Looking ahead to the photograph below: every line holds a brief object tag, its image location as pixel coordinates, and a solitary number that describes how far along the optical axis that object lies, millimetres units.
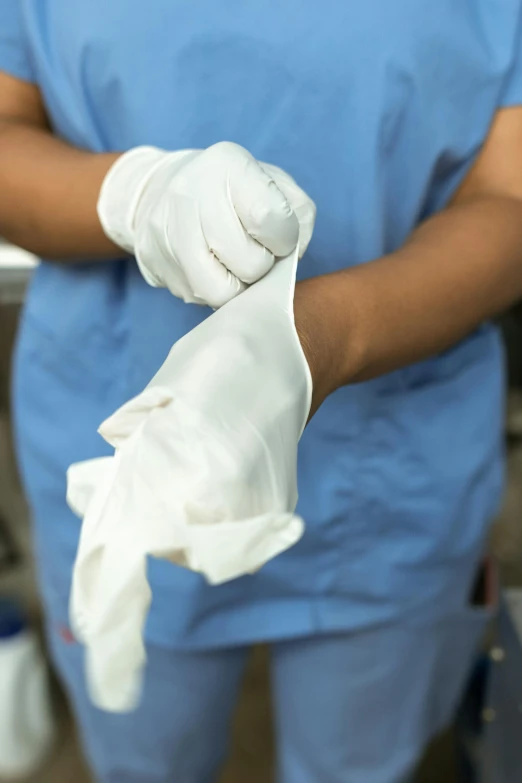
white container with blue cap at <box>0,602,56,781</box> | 1188
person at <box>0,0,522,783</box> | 535
